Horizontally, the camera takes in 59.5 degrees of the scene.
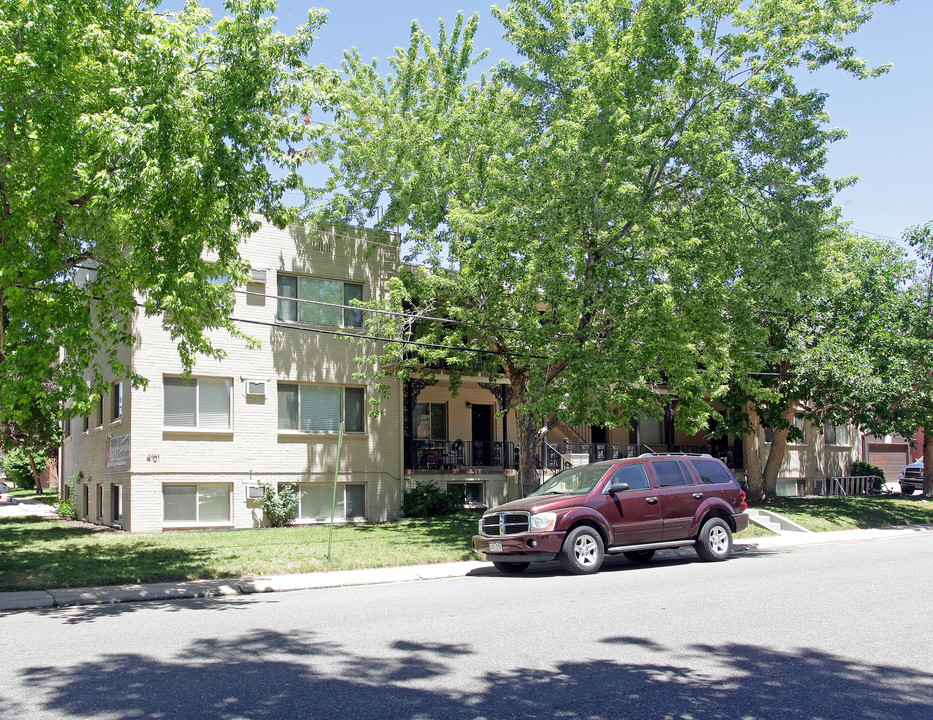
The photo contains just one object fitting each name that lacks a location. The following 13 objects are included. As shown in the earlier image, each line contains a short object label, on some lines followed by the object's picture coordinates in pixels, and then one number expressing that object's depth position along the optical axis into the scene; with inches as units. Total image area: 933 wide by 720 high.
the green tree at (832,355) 946.7
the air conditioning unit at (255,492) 844.0
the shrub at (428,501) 932.6
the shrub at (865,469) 1505.9
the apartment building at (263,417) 810.2
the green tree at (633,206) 647.1
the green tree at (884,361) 950.4
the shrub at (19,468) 2040.0
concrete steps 877.2
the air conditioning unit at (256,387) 852.0
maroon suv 508.7
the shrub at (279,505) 840.3
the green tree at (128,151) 423.8
